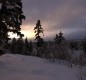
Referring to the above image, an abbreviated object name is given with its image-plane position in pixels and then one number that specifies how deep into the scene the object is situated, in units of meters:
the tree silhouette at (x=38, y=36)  21.47
